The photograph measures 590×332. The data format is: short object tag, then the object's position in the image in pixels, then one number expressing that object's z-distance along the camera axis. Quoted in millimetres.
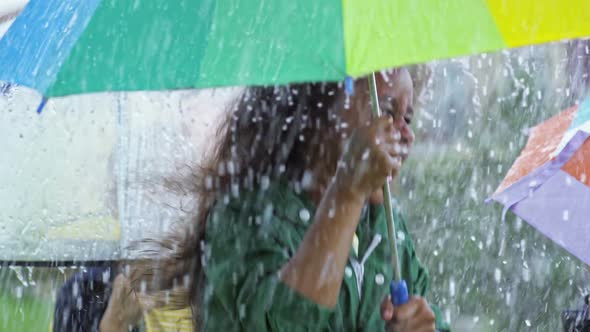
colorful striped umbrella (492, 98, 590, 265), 6410
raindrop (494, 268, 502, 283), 15227
